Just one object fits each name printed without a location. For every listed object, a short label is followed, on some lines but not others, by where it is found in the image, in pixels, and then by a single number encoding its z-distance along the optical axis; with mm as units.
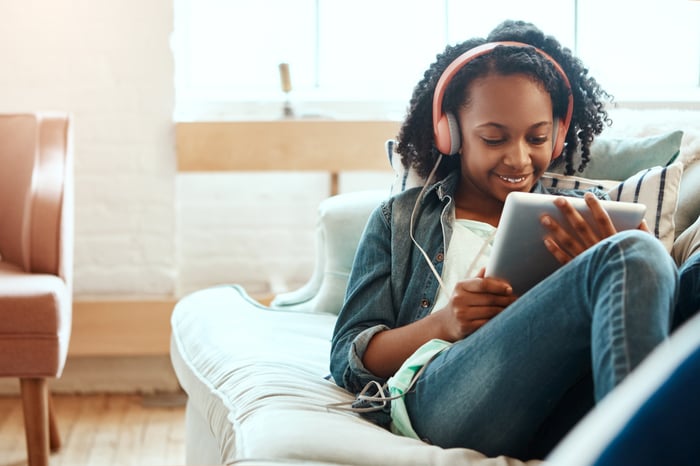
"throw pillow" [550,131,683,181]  2188
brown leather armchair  2597
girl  1536
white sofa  1734
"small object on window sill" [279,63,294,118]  3308
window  3526
